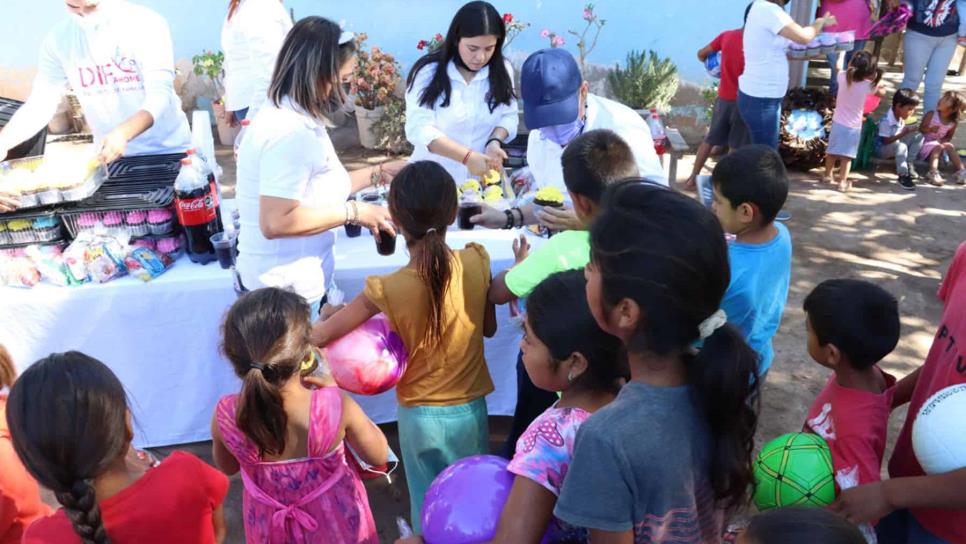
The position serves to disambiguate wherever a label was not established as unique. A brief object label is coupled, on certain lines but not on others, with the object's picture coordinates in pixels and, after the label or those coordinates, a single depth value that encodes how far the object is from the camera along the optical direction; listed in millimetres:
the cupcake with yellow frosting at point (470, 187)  3291
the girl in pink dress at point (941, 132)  6402
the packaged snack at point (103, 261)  2830
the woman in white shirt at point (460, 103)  3543
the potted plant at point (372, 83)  7120
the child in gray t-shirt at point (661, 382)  1193
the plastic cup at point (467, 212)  3088
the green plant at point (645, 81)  7016
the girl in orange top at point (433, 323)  2033
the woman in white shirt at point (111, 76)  3330
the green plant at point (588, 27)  6984
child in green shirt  2023
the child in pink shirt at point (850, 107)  6094
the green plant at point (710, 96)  7211
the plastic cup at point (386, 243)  2725
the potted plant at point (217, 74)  7383
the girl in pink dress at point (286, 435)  1714
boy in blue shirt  2141
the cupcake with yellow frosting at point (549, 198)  2754
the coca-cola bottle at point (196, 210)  2824
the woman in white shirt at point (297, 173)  2297
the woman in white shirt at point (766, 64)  5133
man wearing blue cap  2826
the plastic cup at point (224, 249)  2902
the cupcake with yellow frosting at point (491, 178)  3422
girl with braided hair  1391
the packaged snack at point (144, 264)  2877
